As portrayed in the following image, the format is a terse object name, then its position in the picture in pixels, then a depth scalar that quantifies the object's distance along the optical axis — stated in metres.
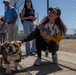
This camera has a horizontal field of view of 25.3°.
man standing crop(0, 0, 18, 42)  4.95
